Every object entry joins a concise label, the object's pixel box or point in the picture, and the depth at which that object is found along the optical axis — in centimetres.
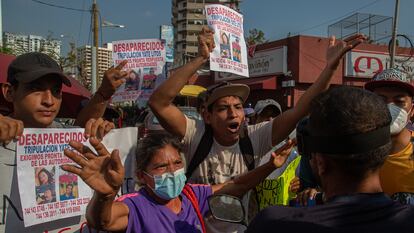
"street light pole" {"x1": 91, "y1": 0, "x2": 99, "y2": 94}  1443
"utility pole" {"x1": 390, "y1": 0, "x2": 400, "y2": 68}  1683
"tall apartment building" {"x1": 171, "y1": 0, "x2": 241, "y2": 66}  10559
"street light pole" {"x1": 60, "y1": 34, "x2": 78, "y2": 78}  2638
